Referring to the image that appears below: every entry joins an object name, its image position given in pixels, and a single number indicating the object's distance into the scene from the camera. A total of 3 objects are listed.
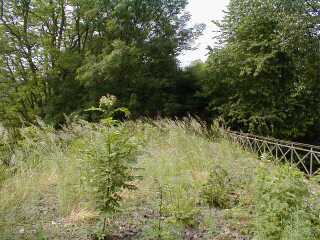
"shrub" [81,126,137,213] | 3.15
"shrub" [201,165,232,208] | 4.28
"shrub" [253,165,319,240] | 2.91
